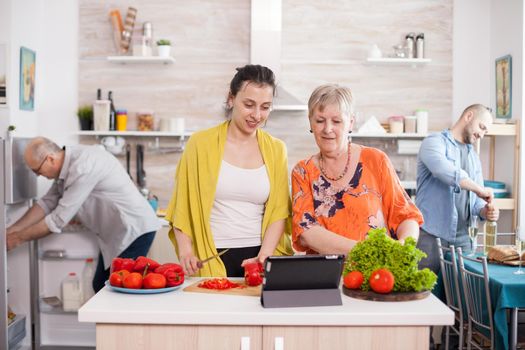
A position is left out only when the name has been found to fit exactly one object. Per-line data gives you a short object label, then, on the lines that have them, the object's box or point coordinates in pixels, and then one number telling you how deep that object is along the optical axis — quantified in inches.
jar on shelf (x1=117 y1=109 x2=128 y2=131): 202.4
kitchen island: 77.0
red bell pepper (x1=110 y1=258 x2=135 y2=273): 87.8
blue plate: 84.3
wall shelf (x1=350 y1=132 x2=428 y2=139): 199.9
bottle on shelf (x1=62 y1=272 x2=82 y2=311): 173.0
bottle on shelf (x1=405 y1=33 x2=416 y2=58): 203.8
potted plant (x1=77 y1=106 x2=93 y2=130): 201.0
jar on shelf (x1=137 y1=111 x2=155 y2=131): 203.5
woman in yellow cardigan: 99.4
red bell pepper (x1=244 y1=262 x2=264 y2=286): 89.0
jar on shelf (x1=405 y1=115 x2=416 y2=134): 203.6
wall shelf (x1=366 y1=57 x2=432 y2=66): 200.8
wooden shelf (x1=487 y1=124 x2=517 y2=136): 185.8
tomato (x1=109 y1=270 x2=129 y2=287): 85.1
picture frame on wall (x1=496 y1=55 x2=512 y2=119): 193.0
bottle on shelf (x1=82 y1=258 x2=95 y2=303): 175.0
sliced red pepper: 88.3
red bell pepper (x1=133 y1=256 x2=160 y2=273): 87.4
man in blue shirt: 156.8
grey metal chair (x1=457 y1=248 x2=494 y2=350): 127.9
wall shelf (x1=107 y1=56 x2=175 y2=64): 199.5
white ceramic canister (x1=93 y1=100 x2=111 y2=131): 199.5
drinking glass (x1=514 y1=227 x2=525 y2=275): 134.4
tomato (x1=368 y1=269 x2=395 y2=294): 81.4
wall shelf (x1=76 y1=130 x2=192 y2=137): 200.4
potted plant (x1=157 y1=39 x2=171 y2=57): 199.9
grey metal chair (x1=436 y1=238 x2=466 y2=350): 143.4
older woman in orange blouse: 93.6
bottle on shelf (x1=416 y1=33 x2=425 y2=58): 203.3
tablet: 76.8
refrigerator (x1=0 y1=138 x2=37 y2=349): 150.9
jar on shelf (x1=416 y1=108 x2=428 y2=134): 202.8
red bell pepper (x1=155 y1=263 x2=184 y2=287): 86.3
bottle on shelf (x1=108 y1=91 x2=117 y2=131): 202.5
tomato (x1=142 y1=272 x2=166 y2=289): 84.8
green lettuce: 82.4
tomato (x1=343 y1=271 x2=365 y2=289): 84.1
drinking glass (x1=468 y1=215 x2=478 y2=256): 148.5
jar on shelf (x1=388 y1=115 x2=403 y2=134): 202.4
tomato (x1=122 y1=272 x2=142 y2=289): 84.4
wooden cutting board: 86.0
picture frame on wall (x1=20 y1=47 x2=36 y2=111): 183.9
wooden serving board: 81.8
